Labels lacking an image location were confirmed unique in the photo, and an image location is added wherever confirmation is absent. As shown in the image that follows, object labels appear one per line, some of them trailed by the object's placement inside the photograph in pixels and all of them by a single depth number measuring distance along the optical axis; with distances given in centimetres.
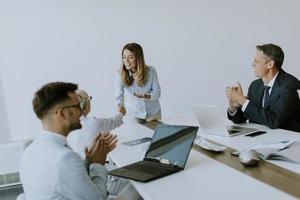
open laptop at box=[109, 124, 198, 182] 163
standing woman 329
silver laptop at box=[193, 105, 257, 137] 222
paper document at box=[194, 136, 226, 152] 192
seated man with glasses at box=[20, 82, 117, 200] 136
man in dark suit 244
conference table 134
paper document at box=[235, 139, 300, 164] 168
